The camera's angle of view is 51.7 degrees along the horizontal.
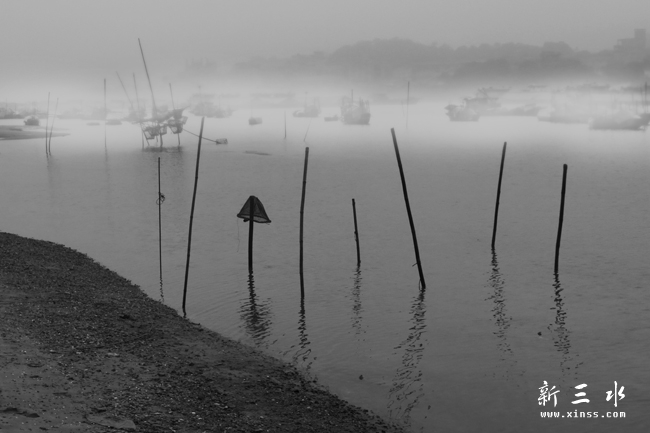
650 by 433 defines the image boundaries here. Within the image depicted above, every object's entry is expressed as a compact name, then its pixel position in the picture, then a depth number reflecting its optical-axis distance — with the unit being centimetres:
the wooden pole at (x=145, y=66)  7400
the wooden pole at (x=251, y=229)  2364
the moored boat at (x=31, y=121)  17512
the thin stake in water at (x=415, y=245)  2214
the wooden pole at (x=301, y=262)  2173
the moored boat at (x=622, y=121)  17438
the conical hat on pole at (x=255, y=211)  2389
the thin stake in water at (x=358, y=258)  2738
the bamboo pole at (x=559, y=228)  2583
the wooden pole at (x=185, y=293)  2028
